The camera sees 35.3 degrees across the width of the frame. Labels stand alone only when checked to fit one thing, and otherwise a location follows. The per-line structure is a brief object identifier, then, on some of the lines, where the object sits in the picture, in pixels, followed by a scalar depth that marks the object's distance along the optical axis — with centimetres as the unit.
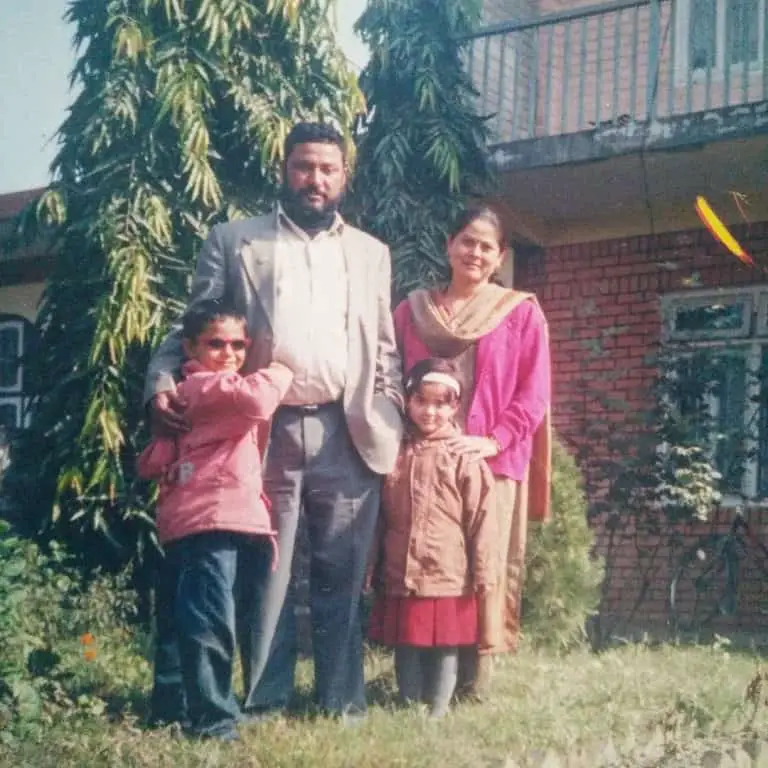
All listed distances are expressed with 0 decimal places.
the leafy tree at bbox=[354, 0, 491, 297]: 766
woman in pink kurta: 408
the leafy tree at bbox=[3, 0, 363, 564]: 612
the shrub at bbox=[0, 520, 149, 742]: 398
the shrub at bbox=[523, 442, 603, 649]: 579
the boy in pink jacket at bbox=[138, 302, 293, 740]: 348
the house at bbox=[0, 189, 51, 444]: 1017
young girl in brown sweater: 398
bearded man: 373
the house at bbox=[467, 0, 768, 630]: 767
